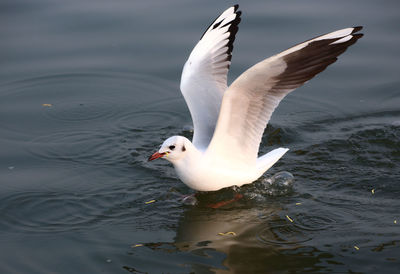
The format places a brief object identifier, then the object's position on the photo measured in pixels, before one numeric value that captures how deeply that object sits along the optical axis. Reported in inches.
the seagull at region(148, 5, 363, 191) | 459.8
